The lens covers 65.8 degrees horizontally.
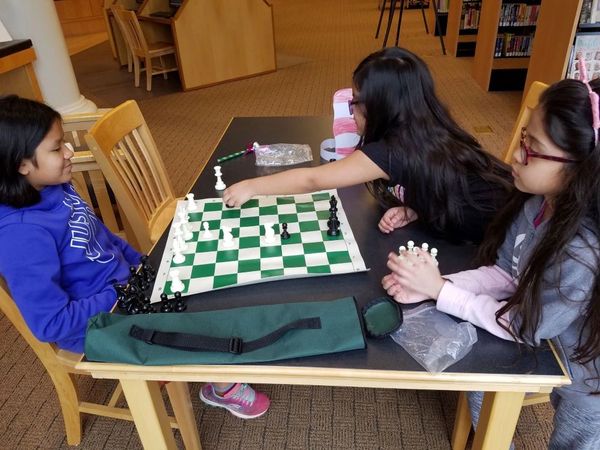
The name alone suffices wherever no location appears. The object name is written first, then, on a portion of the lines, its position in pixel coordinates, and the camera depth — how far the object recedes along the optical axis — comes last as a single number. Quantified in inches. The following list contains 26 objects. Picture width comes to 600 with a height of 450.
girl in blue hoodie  42.1
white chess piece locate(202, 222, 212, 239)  46.2
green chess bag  31.3
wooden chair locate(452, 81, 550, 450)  50.1
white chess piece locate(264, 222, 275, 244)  44.5
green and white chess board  39.9
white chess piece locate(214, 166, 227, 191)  56.0
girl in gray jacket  30.1
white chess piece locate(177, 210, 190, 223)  48.2
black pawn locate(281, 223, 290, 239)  45.2
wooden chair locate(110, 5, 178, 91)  189.0
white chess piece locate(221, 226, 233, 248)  44.5
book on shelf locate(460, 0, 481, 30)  215.9
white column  110.6
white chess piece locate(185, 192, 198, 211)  51.5
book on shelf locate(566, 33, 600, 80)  119.6
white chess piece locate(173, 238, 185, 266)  42.4
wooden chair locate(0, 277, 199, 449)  44.5
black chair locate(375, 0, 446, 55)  214.6
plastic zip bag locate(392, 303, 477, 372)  30.5
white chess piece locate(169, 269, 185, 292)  38.8
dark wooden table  29.8
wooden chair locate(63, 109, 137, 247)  74.9
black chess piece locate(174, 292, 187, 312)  36.3
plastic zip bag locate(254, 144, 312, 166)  62.4
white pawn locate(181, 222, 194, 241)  46.2
